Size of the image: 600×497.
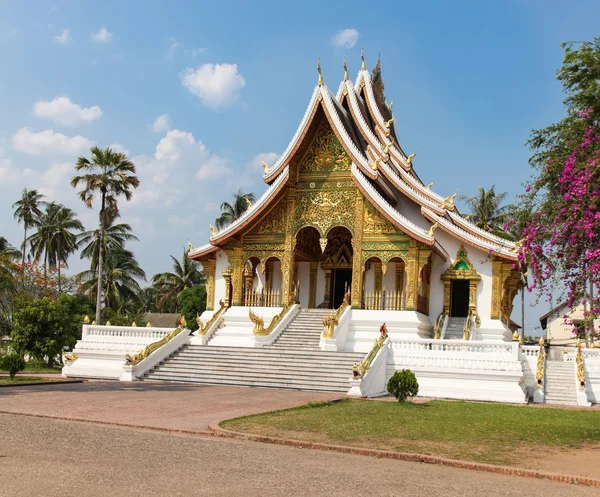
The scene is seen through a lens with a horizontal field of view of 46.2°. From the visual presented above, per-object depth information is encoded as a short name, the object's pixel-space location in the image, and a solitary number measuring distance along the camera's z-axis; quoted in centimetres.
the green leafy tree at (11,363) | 1605
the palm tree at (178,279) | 4738
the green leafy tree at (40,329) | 2452
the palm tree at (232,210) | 4359
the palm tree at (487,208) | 3944
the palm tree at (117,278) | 4169
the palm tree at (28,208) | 4478
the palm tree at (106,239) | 4103
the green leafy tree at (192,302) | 4059
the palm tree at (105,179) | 2639
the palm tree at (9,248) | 4404
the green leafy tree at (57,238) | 4266
